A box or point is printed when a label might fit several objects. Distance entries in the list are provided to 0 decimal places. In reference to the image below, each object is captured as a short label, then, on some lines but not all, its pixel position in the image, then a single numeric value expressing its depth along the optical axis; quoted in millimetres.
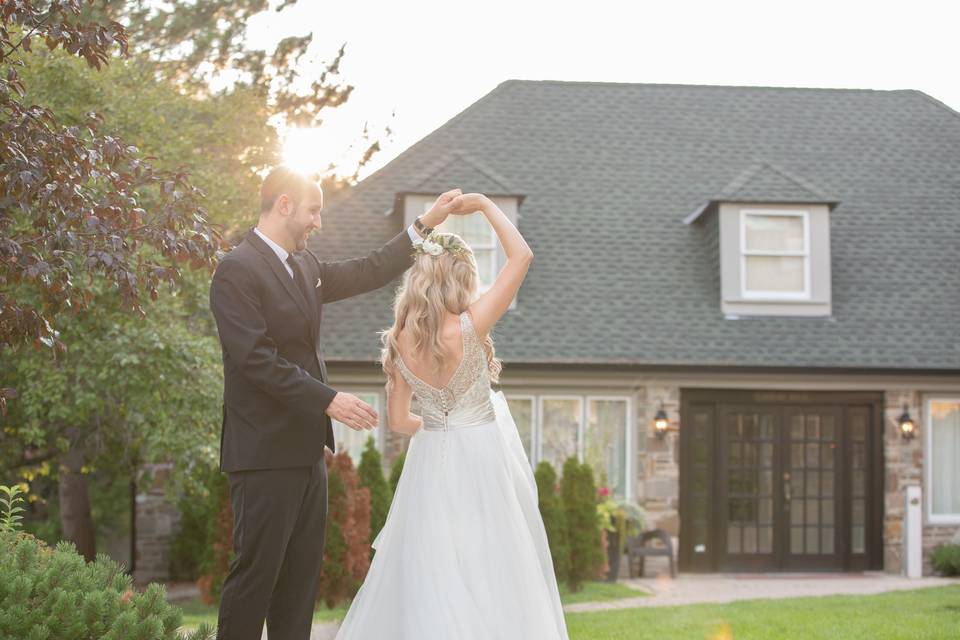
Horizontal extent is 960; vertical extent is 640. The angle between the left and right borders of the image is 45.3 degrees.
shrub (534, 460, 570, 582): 13352
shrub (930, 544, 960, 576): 15453
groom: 4574
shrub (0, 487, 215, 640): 4726
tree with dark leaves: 5645
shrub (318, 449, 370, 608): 11797
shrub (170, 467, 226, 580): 15922
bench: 15078
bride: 4848
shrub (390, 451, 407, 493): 13078
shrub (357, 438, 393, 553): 13375
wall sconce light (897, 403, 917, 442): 15945
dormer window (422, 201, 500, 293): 16125
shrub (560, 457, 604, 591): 13680
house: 15773
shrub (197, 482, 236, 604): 11891
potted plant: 14751
